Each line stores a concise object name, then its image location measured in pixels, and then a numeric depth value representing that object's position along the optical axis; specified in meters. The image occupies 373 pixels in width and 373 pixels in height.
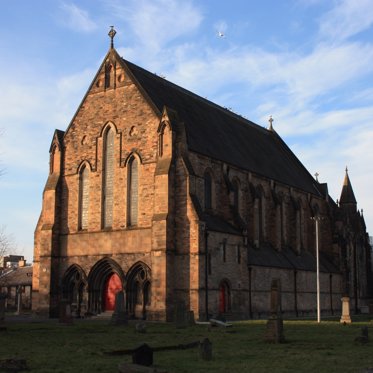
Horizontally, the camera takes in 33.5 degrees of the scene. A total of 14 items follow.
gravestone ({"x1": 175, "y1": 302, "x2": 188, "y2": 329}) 31.45
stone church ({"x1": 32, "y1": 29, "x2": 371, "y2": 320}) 37.59
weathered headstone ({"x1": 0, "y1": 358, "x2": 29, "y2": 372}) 14.38
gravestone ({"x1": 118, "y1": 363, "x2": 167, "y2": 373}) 13.05
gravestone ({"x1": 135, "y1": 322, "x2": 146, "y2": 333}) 27.31
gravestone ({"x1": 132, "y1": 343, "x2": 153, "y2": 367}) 14.48
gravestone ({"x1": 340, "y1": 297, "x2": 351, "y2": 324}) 36.84
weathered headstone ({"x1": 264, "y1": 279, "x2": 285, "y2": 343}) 22.33
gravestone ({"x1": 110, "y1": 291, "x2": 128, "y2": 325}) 32.75
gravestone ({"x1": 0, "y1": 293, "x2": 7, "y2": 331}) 28.81
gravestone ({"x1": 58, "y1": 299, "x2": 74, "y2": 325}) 32.94
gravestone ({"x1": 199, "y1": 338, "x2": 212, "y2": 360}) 16.64
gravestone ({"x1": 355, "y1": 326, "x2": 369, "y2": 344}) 21.61
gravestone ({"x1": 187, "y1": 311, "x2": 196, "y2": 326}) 32.19
